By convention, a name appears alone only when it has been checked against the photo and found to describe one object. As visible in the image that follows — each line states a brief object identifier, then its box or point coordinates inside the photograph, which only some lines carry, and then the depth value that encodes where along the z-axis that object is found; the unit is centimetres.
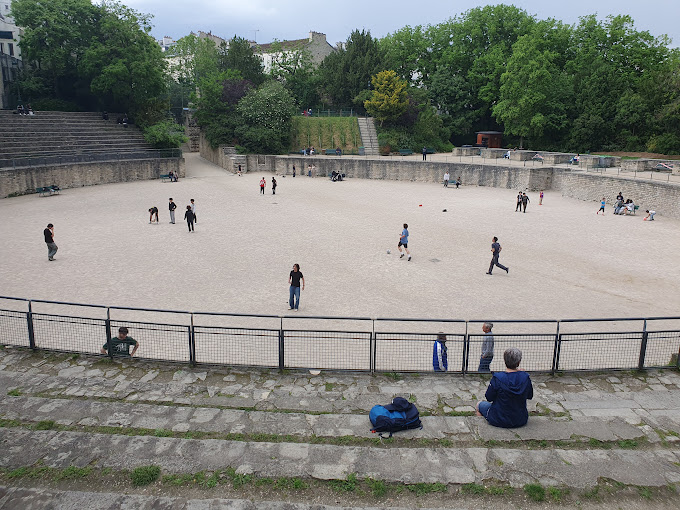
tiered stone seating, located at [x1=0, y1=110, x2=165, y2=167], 3538
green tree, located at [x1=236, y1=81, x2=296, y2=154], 4656
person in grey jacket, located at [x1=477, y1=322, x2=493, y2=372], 920
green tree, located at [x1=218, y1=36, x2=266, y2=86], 5434
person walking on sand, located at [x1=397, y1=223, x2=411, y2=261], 1851
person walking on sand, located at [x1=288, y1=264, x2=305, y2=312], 1317
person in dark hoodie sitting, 656
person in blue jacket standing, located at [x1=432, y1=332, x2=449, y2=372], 920
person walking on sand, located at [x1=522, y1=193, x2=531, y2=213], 2778
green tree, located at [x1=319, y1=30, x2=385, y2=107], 5666
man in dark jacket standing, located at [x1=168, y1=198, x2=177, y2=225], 2377
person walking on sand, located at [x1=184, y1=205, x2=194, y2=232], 2256
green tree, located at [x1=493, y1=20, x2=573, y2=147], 4850
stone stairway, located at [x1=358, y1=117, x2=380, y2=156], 5122
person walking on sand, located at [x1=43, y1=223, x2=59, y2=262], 1761
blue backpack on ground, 689
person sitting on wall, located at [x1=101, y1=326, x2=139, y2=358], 954
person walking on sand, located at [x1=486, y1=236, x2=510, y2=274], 1662
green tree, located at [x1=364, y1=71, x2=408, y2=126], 5059
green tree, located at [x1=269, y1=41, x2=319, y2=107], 6156
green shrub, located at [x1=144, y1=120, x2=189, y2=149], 4359
